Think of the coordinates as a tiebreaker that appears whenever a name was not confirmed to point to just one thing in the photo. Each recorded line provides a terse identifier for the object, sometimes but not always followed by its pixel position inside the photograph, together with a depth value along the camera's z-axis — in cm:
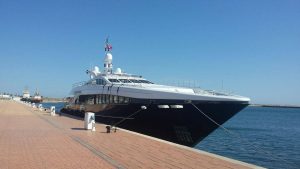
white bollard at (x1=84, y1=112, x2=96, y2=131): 1256
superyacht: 1222
